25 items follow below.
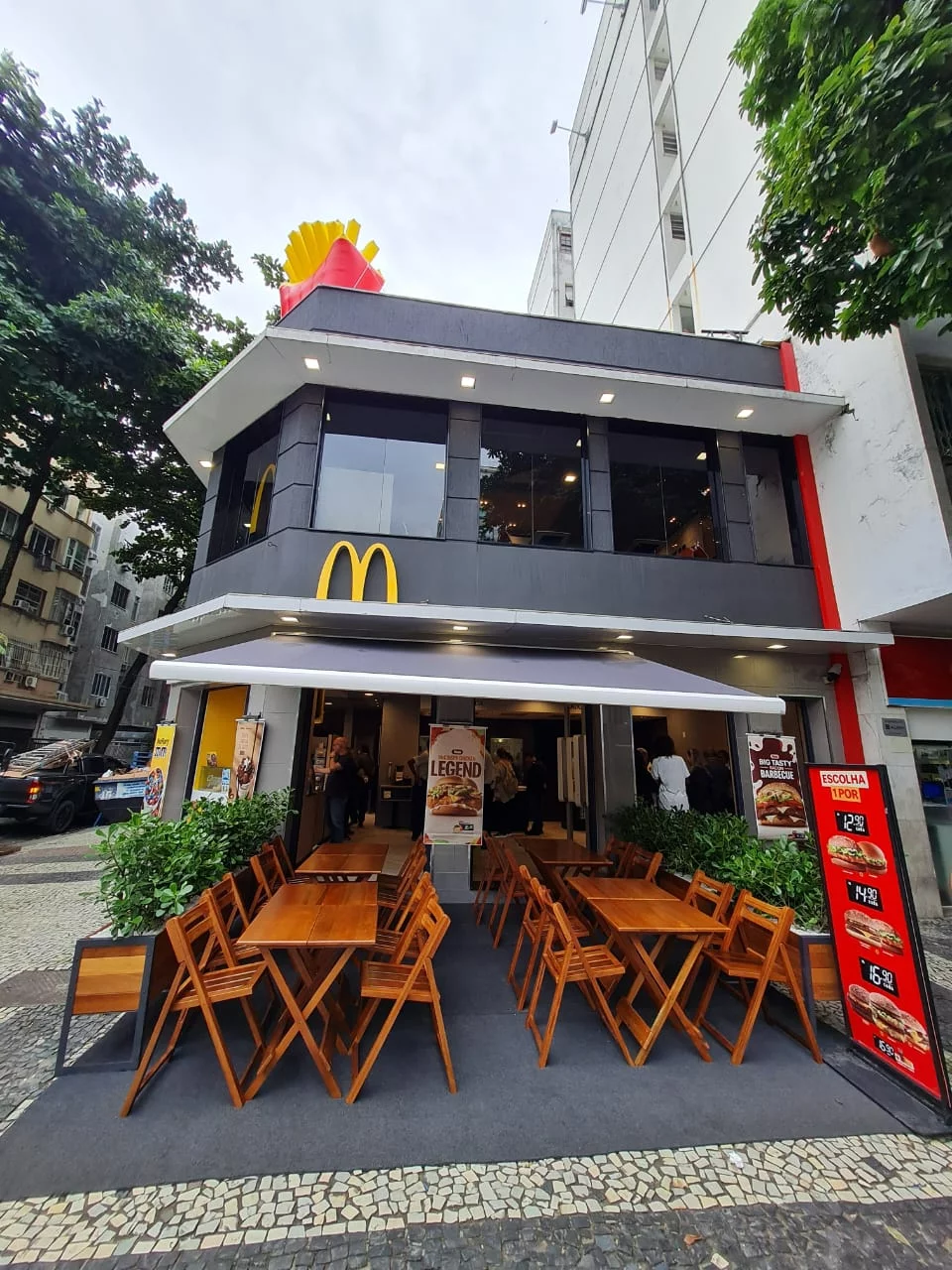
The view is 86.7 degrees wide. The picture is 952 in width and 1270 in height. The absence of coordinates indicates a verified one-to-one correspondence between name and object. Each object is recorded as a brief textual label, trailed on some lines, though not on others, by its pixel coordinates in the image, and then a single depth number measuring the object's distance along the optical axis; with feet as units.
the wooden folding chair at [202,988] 9.37
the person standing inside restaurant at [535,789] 32.60
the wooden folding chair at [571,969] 10.85
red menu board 9.93
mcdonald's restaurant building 21.74
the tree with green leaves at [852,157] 11.91
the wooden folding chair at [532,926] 13.06
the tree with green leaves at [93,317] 37.42
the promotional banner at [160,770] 25.98
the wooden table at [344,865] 16.51
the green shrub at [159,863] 11.40
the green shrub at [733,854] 13.52
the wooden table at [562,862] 17.04
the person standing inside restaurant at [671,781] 22.67
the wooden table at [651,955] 10.98
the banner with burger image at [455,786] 21.61
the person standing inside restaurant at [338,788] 24.54
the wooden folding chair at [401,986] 9.52
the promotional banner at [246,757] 21.86
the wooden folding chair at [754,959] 11.02
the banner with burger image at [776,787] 22.99
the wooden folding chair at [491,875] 19.52
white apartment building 21.75
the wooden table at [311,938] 9.69
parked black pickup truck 33.58
